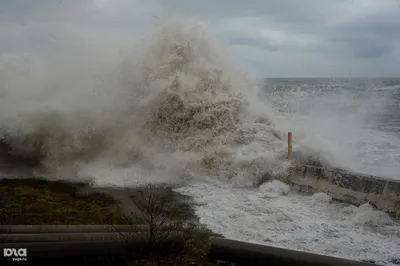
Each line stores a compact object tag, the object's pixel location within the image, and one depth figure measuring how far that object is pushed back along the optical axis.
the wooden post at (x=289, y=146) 10.59
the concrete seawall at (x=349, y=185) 8.15
